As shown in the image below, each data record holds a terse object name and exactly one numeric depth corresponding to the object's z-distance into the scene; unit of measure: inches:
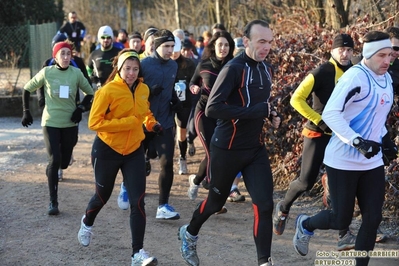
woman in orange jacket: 235.9
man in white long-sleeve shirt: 204.2
